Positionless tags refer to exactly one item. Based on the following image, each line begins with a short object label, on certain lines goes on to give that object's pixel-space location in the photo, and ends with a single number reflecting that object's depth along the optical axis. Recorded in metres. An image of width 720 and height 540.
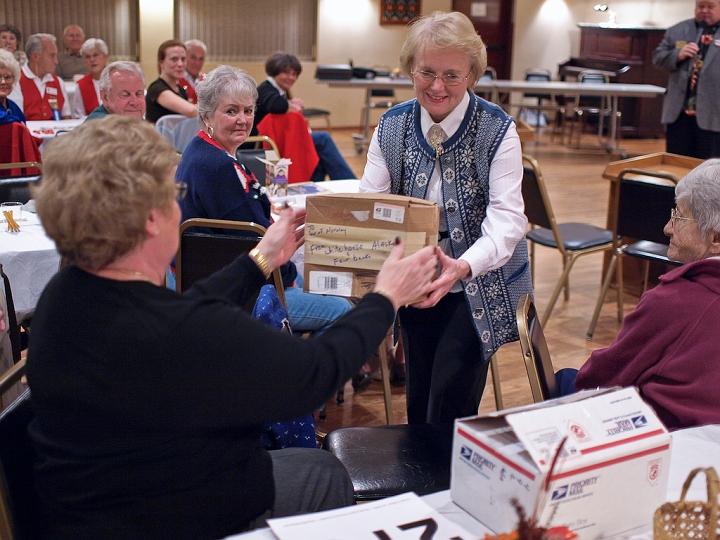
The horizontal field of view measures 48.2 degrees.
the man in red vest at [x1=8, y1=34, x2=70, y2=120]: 6.48
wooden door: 12.86
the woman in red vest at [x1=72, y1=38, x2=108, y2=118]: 6.70
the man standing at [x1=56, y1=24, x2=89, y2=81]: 9.27
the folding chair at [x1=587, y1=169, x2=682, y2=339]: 3.62
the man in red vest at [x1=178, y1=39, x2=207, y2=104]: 6.78
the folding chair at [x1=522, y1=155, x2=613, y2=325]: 3.85
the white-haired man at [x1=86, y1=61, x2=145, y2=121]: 4.05
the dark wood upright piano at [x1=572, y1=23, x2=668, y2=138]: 11.48
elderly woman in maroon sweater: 1.67
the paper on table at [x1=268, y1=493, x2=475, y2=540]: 1.17
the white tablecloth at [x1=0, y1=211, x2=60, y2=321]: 2.84
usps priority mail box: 1.11
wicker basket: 1.12
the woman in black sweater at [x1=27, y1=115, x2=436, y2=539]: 1.14
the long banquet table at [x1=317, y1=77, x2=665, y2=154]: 9.66
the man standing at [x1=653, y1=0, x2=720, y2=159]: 5.75
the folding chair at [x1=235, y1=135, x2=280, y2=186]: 4.23
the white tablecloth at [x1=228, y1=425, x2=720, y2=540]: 1.22
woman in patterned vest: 1.93
